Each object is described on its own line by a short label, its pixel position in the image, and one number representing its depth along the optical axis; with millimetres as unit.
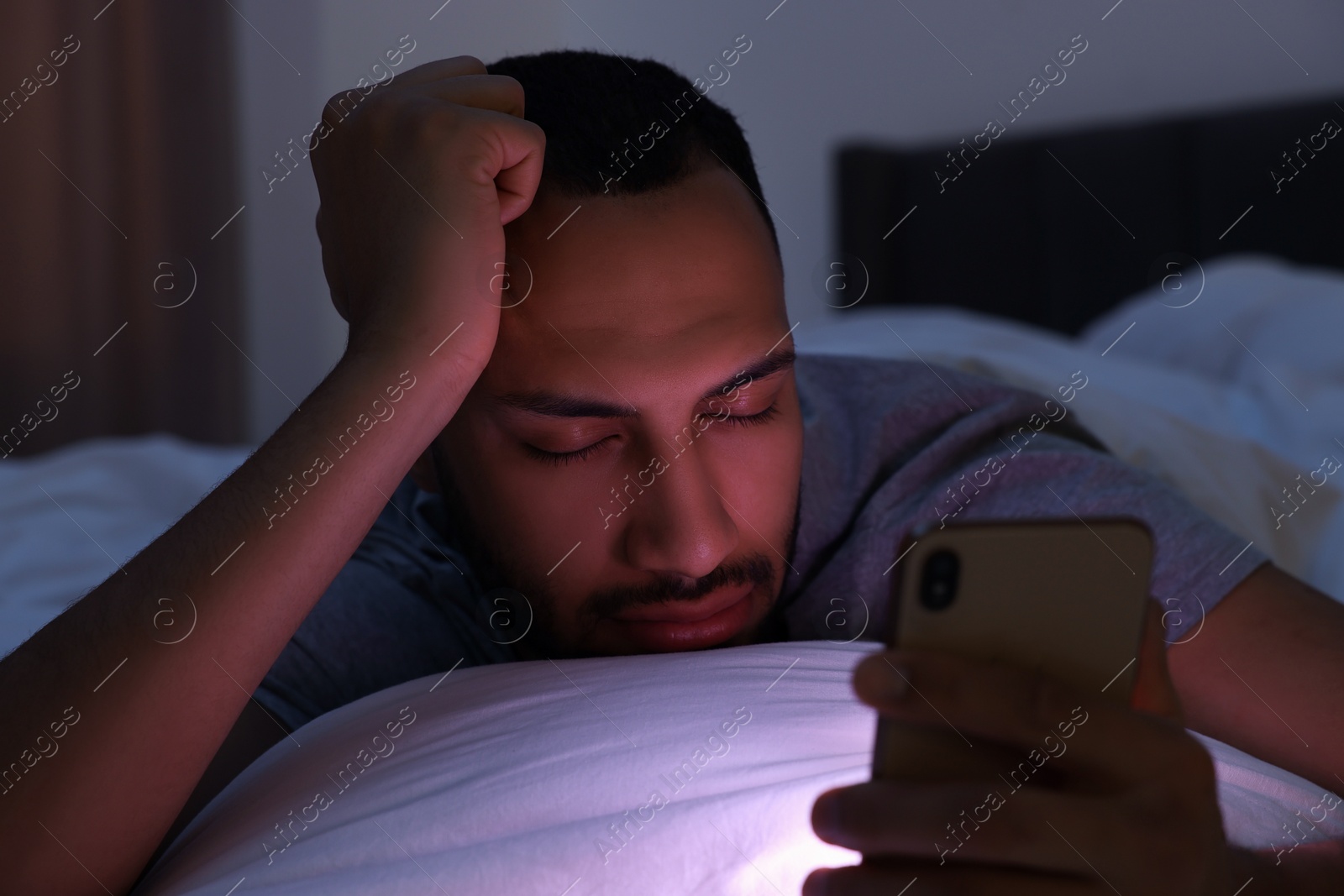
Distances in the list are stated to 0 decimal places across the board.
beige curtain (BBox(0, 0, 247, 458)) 2178
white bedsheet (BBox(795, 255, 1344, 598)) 1065
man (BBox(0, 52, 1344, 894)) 439
